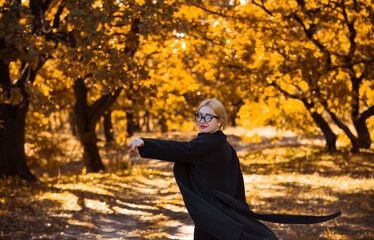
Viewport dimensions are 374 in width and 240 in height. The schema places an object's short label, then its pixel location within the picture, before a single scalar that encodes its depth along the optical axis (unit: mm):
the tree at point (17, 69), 7945
